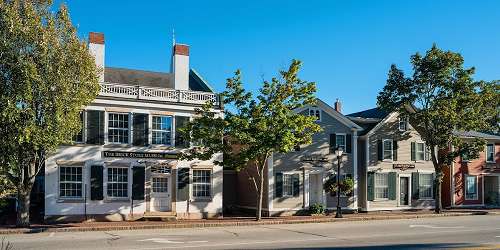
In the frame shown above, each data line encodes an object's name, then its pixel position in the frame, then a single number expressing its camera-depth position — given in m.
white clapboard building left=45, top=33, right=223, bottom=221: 26.84
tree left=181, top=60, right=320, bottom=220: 26.81
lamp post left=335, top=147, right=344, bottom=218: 30.59
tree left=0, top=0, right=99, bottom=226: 22.45
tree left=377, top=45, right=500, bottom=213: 32.66
